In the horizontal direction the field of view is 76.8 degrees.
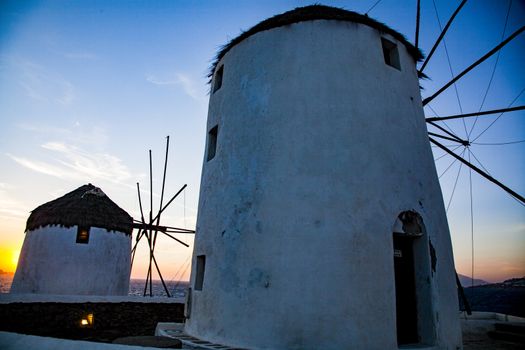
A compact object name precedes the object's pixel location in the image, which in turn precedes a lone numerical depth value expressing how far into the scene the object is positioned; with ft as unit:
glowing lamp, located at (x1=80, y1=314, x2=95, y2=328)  44.83
